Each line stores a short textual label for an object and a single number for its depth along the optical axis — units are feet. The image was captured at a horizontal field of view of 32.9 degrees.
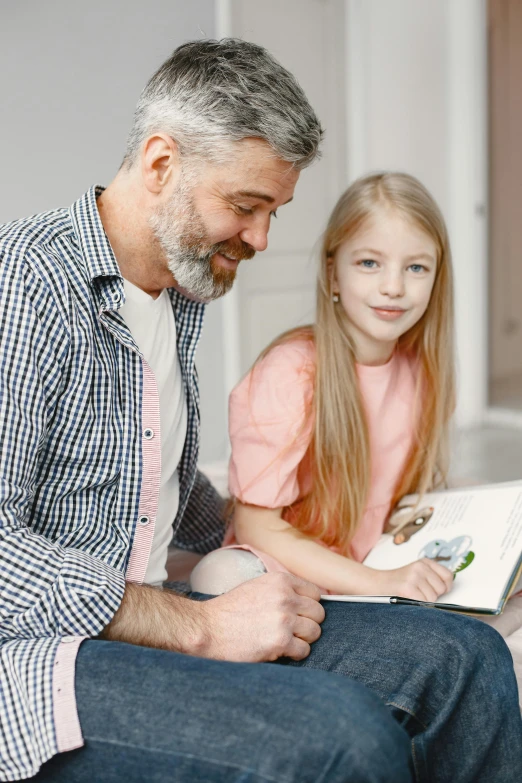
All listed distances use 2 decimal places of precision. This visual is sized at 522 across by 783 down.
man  2.84
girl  4.60
